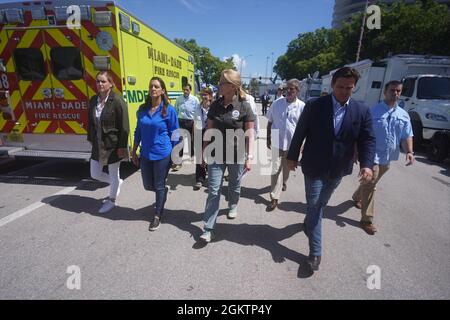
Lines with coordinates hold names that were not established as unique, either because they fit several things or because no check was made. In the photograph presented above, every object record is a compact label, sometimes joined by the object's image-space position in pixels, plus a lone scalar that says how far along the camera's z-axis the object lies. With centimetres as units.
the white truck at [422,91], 792
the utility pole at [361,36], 2002
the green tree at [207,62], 4795
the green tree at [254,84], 9488
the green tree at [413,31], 1689
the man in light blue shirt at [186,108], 600
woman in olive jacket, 362
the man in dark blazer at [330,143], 259
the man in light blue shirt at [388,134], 355
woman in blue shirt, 334
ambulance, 451
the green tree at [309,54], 3838
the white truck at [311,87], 2580
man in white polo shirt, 410
